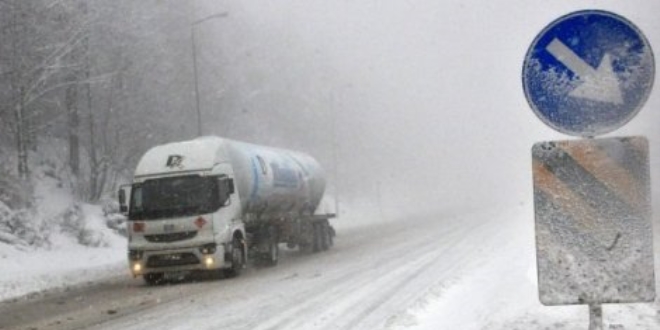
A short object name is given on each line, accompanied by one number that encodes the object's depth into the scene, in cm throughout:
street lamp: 3455
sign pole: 520
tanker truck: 1845
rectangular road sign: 514
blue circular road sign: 517
